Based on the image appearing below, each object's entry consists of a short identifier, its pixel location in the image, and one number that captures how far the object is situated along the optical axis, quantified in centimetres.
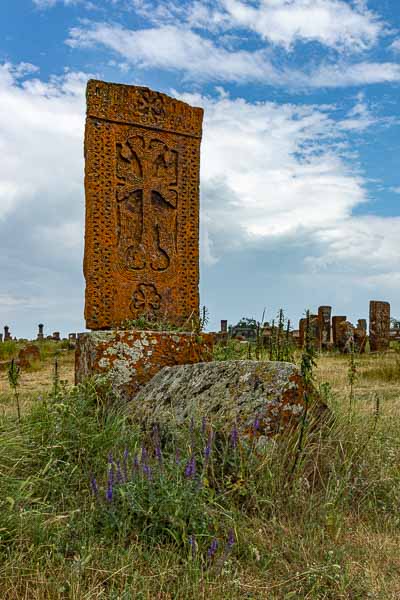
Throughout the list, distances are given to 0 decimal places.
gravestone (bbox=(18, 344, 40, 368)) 1445
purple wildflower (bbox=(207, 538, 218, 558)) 228
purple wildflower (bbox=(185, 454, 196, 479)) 253
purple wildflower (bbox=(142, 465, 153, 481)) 255
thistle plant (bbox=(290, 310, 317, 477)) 299
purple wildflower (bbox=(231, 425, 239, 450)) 289
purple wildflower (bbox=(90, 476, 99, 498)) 259
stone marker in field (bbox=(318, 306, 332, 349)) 2116
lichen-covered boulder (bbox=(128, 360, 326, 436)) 314
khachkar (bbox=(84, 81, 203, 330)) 532
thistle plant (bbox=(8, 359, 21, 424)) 357
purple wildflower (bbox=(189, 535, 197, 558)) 226
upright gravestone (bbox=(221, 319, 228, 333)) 4408
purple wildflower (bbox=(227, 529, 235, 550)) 233
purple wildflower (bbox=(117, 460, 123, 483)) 263
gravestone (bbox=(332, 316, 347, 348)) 1998
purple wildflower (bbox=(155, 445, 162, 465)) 276
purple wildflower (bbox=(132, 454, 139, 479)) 265
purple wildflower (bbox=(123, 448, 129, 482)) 270
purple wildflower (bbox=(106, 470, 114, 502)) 247
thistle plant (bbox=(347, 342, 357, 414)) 407
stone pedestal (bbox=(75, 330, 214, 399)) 465
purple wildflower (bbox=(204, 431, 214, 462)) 274
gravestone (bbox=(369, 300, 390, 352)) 1980
